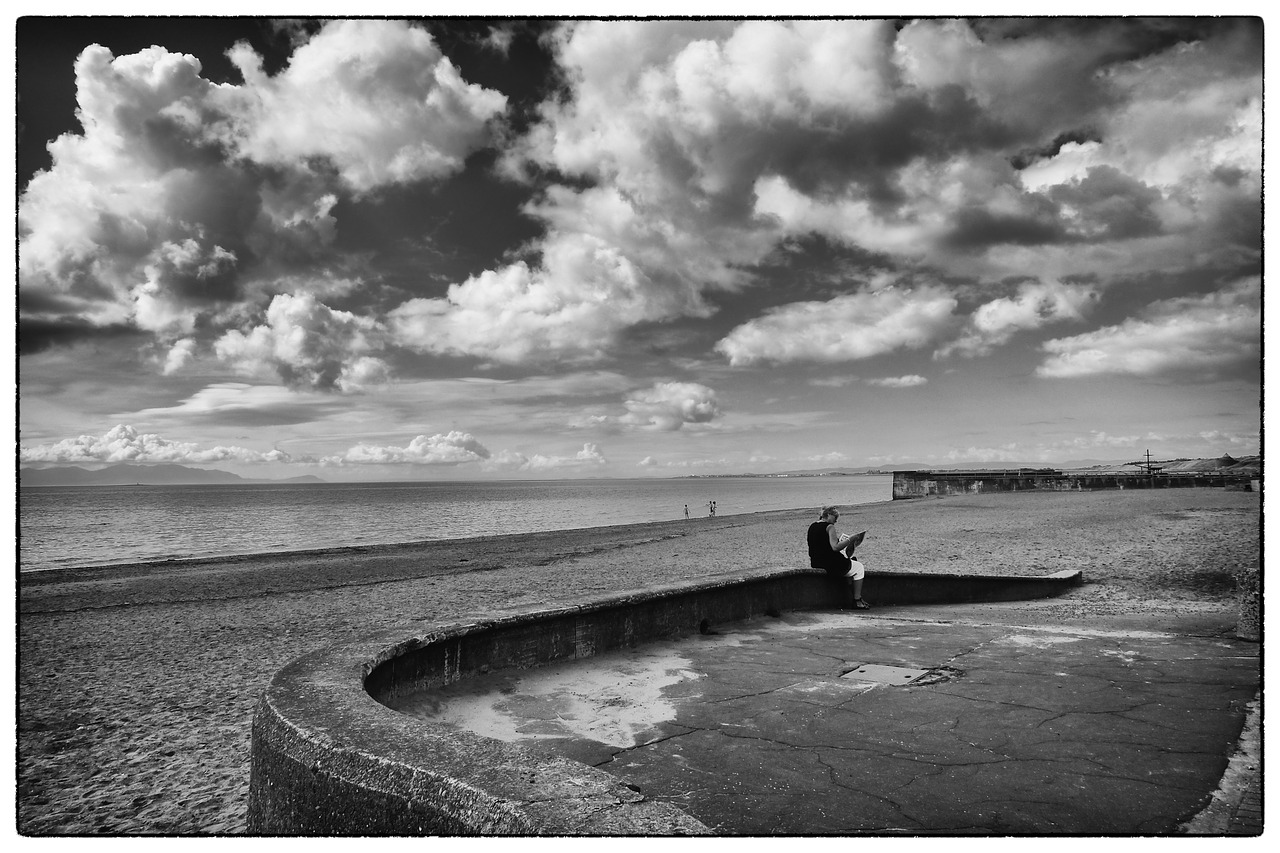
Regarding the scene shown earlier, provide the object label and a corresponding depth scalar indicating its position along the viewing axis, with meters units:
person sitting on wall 6.90
